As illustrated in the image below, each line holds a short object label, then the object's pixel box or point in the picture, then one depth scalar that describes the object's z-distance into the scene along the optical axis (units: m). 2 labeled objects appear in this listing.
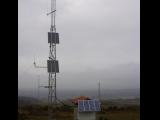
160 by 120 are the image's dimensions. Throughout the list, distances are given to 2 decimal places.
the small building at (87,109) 8.16
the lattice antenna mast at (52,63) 8.82
